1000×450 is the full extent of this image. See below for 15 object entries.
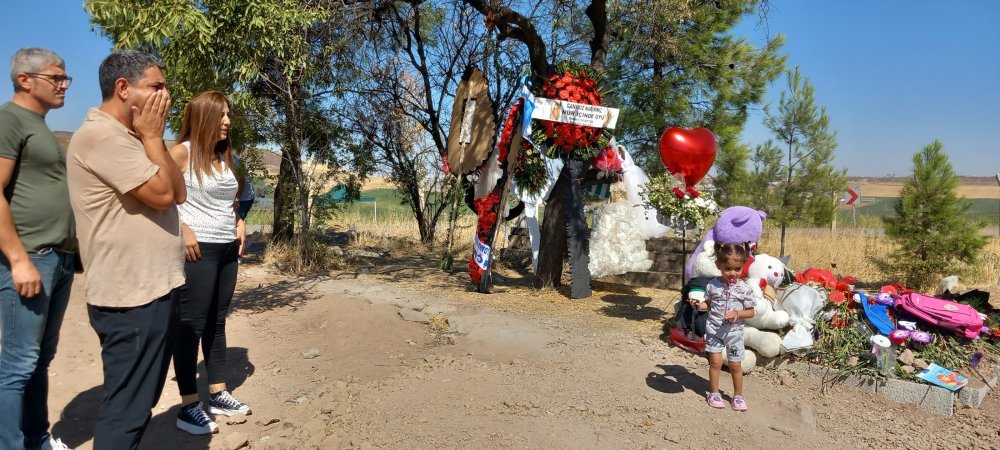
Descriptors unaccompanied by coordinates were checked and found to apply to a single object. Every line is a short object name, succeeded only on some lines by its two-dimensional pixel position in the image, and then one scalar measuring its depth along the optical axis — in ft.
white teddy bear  15.80
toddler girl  12.55
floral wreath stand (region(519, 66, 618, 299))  22.82
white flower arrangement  18.61
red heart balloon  19.95
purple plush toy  15.89
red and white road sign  42.49
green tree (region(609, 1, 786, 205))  35.78
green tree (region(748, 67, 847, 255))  37.58
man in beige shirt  7.26
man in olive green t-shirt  8.22
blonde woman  10.39
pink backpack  15.70
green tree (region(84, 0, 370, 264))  16.98
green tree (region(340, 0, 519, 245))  38.63
